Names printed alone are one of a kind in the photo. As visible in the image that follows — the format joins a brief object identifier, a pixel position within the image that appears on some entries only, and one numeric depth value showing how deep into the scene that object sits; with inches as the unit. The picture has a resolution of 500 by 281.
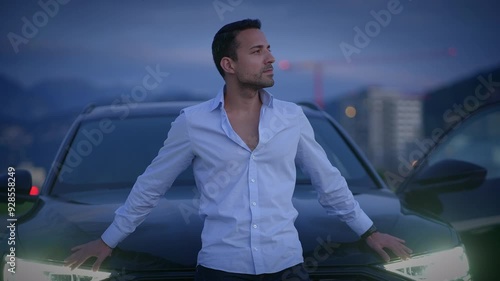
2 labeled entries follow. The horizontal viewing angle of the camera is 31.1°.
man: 126.3
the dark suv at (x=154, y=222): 140.6
